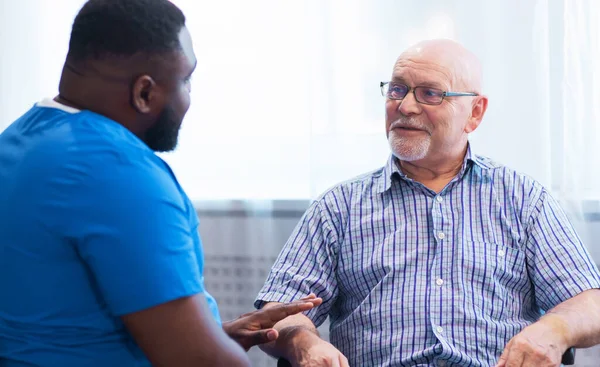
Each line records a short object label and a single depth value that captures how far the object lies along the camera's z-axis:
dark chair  2.11
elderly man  2.15
